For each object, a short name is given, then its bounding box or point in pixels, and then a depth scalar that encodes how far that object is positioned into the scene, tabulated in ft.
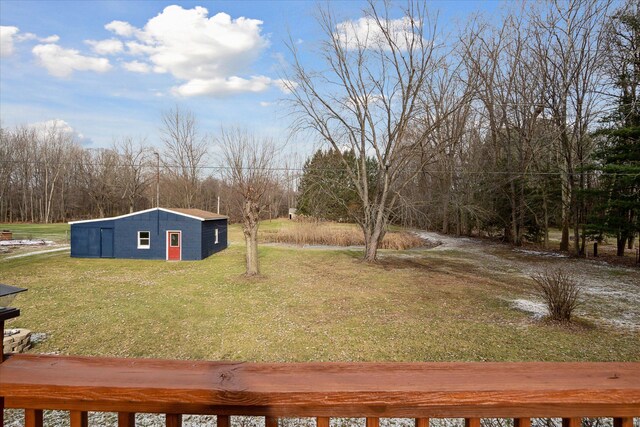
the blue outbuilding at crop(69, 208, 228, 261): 47.21
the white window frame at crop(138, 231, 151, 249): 47.96
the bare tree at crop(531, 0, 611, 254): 46.34
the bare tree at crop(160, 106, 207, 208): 104.01
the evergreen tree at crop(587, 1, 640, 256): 38.65
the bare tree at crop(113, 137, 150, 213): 109.25
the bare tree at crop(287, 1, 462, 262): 40.78
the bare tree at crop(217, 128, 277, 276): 33.12
